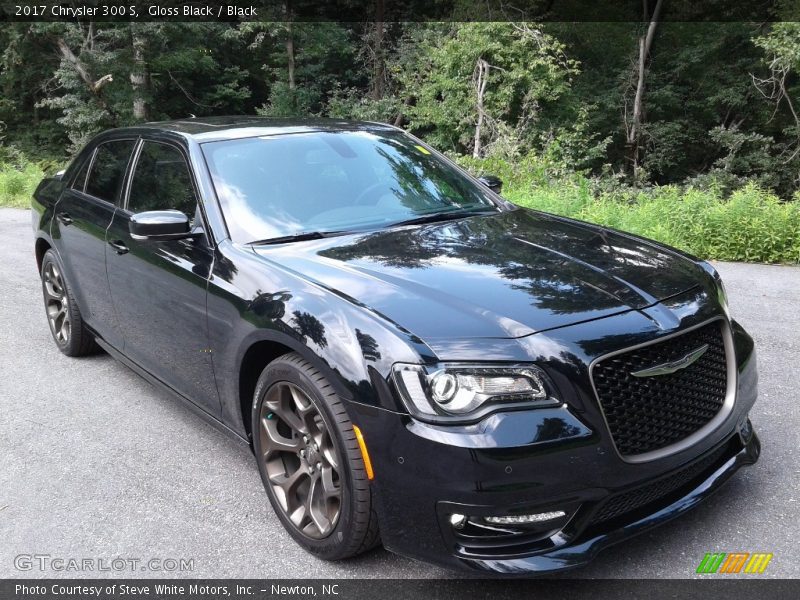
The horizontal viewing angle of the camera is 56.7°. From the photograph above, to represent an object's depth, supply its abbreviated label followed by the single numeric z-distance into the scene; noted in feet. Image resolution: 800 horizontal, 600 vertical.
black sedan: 7.97
